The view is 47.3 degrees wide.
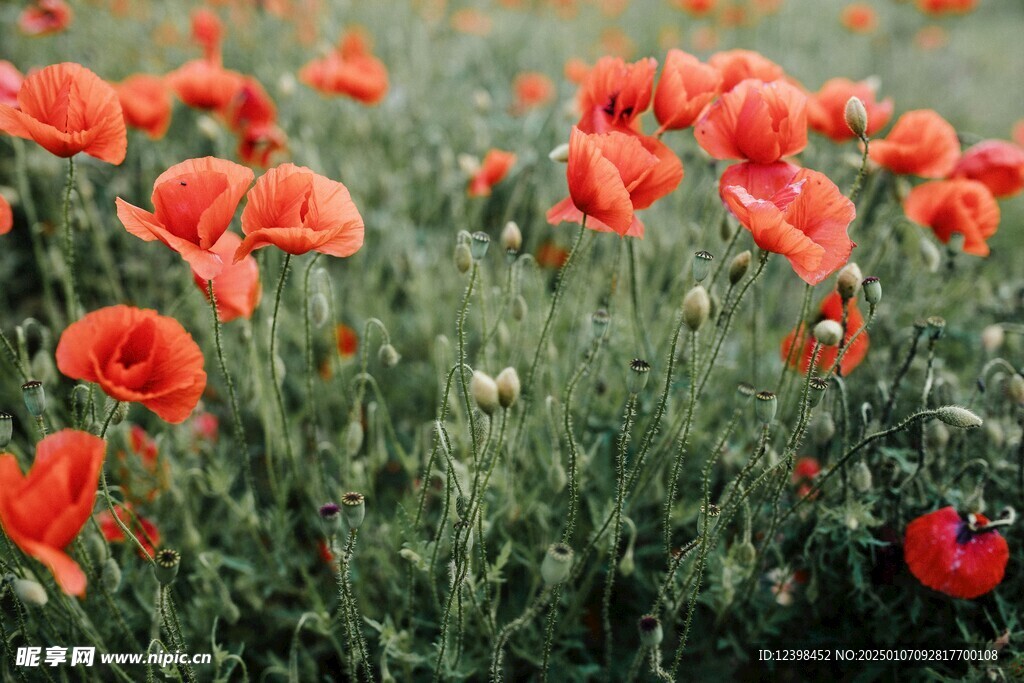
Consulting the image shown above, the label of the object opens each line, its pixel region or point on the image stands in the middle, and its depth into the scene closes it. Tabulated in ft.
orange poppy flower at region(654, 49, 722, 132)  2.27
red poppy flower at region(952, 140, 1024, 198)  2.73
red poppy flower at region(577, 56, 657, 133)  2.29
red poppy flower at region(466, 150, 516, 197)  3.02
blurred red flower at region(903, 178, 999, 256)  2.57
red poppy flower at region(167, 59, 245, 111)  3.12
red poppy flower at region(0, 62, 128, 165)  2.11
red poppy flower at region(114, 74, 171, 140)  2.86
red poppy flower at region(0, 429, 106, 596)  1.73
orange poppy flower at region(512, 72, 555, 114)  4.62
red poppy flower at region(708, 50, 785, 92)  2.41
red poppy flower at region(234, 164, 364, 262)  1.99
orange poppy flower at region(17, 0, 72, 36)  3.31
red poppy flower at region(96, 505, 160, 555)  2.55
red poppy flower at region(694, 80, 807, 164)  2.21
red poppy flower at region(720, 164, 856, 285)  2.04
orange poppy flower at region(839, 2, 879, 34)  6.05
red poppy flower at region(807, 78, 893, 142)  2.68
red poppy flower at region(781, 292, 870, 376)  2.46
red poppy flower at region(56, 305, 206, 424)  1.89
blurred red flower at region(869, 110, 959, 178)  2.62
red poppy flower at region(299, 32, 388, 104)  3.37
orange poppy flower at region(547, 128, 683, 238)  2.08
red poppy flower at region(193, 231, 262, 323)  2.34
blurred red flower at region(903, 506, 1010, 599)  2.25
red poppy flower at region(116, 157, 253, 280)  2.00
